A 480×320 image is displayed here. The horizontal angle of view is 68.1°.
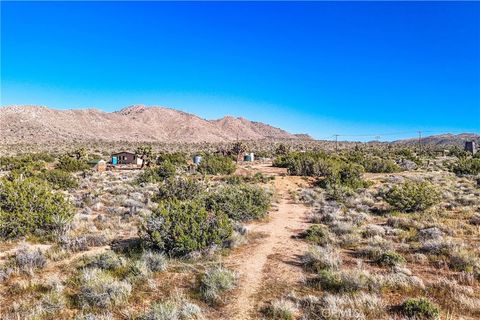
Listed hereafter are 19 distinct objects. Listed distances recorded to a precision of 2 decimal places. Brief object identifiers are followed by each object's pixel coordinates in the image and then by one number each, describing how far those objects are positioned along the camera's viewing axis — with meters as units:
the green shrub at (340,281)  8.55
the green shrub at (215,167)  35.59
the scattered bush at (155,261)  9.89
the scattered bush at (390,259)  10.12
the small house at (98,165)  41.12
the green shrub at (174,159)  46.13
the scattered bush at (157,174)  29.52
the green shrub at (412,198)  17.92
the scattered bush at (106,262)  10.05
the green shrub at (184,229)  11.13
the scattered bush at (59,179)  25.22
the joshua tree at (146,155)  46.12
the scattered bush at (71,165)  37.12
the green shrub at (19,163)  35.38
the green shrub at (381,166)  38.44
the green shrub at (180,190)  20.11
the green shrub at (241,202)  16.28
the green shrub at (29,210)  13.00
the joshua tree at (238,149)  54.15
